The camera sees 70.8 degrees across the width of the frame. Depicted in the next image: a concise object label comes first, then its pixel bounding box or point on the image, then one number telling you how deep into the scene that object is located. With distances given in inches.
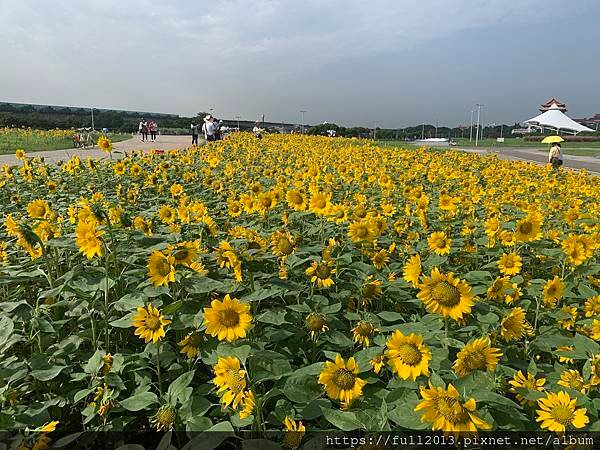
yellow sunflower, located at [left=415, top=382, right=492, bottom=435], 37.9
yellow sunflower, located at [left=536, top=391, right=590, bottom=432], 43.9
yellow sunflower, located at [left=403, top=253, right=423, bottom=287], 71.9
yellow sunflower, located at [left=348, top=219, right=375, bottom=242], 91.6
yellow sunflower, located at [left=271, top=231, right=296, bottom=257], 76.9
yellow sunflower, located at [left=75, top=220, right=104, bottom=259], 70.5
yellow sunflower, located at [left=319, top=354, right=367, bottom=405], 48.0
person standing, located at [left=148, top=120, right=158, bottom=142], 847.7
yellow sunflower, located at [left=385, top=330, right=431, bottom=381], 48.5
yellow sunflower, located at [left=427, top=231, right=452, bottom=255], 95.5
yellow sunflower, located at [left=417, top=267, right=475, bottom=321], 56.2
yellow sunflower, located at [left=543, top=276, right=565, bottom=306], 75.2
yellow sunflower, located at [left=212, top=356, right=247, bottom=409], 47.1
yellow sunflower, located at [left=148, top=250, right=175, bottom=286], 63.1
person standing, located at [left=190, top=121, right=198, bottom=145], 621.6
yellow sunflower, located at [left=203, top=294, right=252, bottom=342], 53.8
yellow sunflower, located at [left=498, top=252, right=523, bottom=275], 85.4
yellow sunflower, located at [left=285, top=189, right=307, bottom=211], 120.8
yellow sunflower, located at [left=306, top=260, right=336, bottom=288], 73.5
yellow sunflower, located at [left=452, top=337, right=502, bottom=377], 47.7
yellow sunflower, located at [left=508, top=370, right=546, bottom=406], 49.4
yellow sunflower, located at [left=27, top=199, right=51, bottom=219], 98.5
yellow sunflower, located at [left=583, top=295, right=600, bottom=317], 73.3
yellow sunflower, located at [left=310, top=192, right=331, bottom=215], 110.9
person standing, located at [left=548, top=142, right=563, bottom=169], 354.9
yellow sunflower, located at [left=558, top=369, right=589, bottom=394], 50.3
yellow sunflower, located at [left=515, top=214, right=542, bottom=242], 92.7
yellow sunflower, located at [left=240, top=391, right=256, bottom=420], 47.4
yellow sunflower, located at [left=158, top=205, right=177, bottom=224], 104.4
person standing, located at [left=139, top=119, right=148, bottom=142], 865.5
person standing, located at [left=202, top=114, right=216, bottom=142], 535.8
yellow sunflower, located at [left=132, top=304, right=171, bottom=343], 56.2
